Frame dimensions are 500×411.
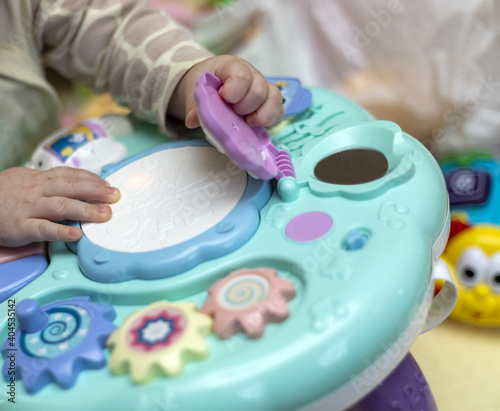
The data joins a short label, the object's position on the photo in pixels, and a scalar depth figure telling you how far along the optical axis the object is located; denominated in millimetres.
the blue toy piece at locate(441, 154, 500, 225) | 667
